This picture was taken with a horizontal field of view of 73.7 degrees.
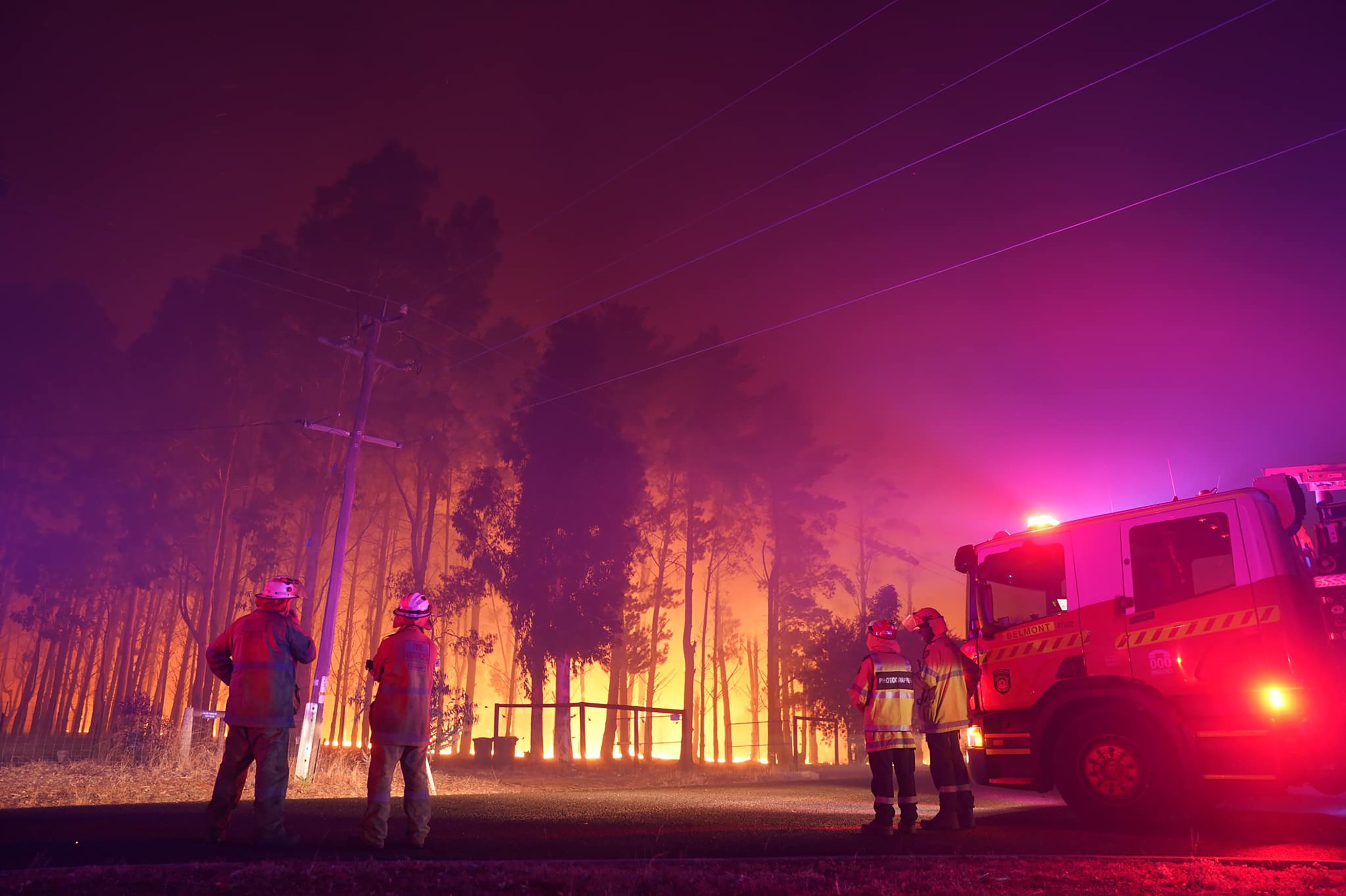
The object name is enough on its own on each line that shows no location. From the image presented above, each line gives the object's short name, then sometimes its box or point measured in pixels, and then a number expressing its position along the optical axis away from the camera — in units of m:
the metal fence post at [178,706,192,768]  15.52
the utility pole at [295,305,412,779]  15.52
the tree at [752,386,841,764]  42.03
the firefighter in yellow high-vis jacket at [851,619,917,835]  8.13
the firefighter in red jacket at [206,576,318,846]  6.57
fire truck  7.49
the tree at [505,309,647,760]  32.00
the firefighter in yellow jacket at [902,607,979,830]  8.36
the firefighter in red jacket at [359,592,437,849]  6.63
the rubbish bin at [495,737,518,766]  25.48
